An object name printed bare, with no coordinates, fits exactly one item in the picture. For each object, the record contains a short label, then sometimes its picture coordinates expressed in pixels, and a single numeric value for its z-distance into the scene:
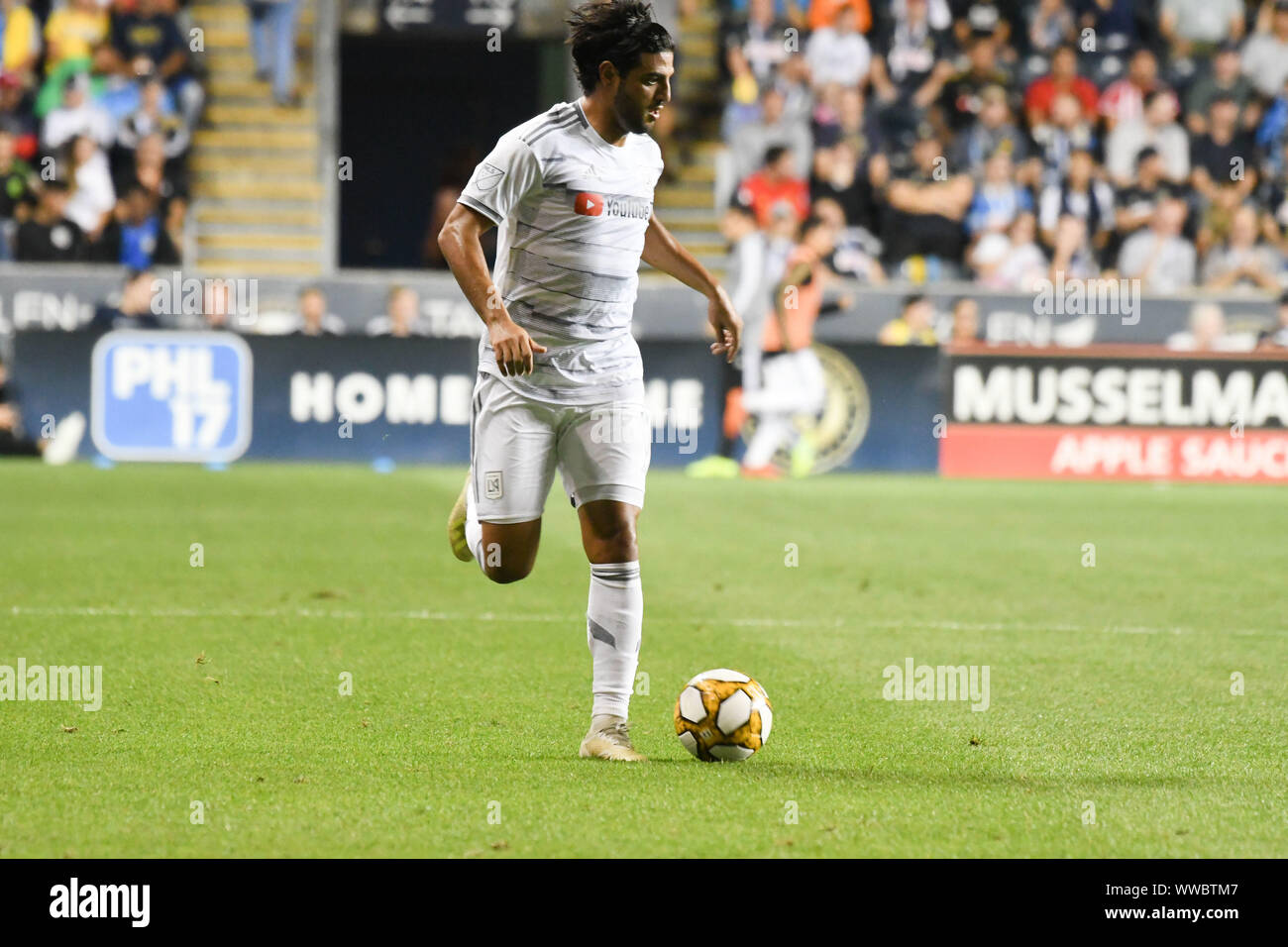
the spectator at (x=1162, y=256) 21.47
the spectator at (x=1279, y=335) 19.45
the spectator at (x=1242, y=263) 21.39
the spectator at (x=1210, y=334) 19.86
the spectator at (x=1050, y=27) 22.44
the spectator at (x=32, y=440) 17.36
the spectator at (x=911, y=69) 21.80
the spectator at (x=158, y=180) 20.52
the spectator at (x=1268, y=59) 22.61
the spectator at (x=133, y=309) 18.16
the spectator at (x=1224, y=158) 22.03
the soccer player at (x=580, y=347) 5.76
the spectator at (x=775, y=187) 20.50
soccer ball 5.66
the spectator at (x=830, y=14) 22.12
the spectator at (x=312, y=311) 18.41
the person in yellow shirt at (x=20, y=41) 21.12
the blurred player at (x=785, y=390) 17.53
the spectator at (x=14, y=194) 20.08
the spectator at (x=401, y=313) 18.58
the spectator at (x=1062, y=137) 21.72
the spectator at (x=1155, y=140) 22.08
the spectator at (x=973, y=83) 21.84
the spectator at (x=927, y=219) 21.06
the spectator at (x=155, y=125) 20.78
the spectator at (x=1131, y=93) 22.23
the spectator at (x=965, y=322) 19.12
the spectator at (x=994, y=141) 21.59
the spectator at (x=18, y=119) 20.77
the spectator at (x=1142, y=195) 21.67
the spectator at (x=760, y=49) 21.84
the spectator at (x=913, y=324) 19.53
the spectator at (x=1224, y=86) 22.62
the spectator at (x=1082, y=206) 21.39
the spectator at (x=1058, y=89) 22.05
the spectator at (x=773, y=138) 21.16
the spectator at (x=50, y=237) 19.92
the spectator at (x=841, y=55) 21.80
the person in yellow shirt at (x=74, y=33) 21.25
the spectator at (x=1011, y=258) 21.08
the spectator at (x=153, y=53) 21.31
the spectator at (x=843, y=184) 20.92
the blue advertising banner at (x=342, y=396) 17.22
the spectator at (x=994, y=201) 21.34
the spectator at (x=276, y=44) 22.11
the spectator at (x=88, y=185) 20.36
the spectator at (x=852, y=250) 20.58
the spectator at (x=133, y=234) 20.23
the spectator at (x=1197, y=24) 23.25
